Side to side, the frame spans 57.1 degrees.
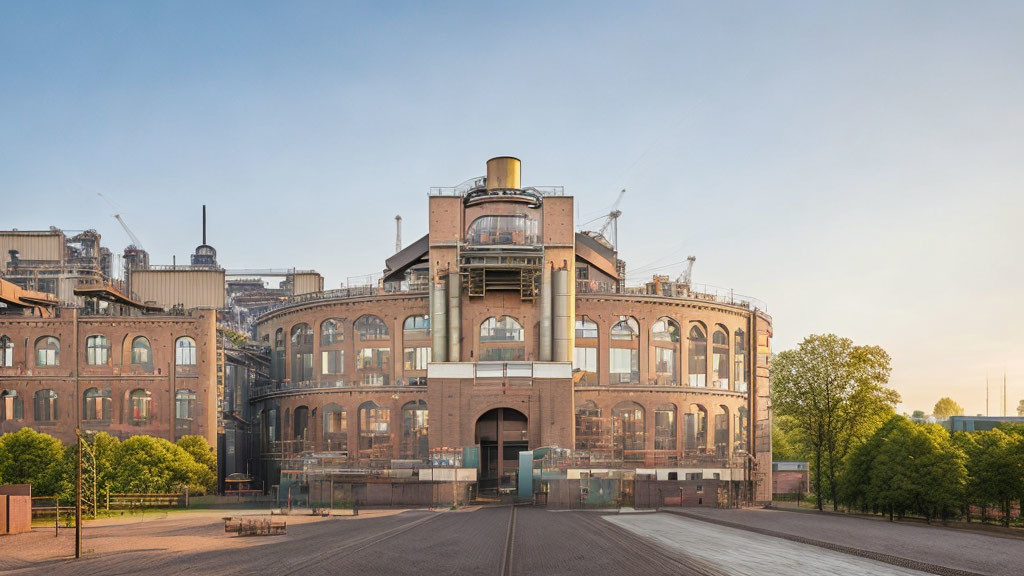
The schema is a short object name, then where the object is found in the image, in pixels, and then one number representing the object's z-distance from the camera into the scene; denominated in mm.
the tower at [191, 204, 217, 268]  146750
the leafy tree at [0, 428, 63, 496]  79188
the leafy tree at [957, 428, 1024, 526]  66062
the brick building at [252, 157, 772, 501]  88688
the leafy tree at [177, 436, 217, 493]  84312
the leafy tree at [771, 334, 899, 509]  93250
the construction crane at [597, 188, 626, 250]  133750
